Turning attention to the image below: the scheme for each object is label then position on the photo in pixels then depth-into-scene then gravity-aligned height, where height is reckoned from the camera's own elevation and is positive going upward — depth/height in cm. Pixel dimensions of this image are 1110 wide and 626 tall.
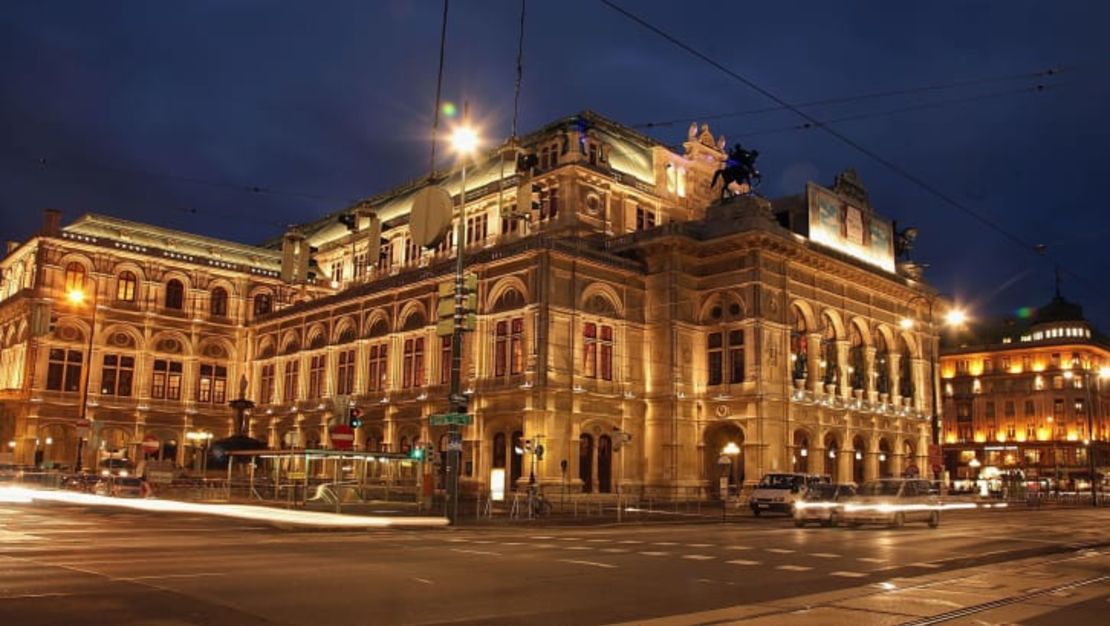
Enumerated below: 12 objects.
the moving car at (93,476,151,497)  4094 -123
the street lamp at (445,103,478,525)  2908 +328
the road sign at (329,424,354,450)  3080 +84
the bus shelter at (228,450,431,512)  3372 -60
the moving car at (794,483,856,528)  3206 -111
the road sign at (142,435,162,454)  4561 +70
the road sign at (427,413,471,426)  2920 +141
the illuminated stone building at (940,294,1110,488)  10362 +856
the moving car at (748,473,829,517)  4103 -87
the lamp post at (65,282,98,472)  5247 +388
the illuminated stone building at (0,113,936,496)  5116 +814
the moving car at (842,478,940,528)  3130 -99
